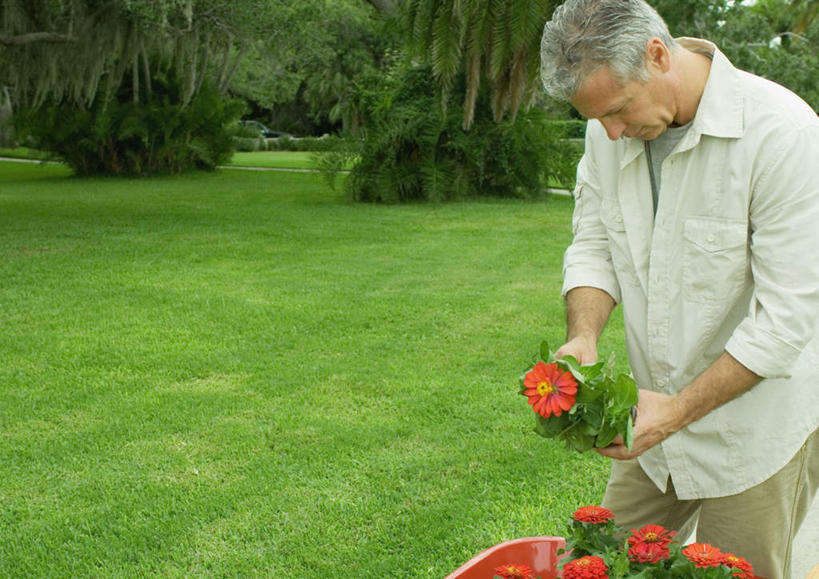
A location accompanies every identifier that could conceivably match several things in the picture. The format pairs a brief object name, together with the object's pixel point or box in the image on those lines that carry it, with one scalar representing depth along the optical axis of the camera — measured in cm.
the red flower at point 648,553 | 167
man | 169
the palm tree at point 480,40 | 1029
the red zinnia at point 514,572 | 175
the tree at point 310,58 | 1269
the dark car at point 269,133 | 4459
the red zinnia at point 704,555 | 161
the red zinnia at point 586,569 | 157
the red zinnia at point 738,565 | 162
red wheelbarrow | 190
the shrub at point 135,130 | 1695
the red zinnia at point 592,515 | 183
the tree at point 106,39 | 1152
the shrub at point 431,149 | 1200
